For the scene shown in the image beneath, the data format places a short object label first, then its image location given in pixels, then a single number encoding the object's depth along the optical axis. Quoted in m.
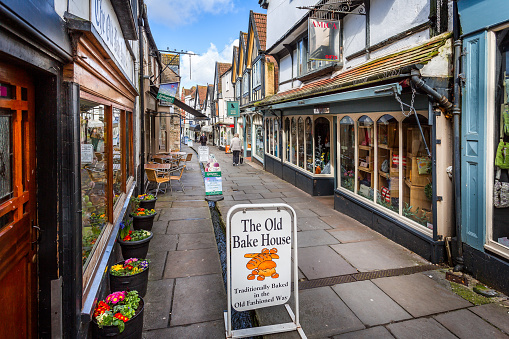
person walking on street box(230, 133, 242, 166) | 18.52
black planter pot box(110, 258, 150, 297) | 3.69
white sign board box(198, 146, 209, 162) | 17.63
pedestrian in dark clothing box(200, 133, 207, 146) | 35.00
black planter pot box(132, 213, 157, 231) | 6.03
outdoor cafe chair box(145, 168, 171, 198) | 10.06
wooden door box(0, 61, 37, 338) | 1.90
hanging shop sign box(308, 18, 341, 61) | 8.43
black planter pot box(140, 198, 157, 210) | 7.18
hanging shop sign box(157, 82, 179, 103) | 11.65
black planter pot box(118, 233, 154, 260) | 4.57
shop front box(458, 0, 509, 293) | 3.97
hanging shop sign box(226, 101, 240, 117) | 23.42
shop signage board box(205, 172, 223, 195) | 9.91
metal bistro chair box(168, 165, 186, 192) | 10.86
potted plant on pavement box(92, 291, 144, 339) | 2.73
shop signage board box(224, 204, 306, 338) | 3.24
